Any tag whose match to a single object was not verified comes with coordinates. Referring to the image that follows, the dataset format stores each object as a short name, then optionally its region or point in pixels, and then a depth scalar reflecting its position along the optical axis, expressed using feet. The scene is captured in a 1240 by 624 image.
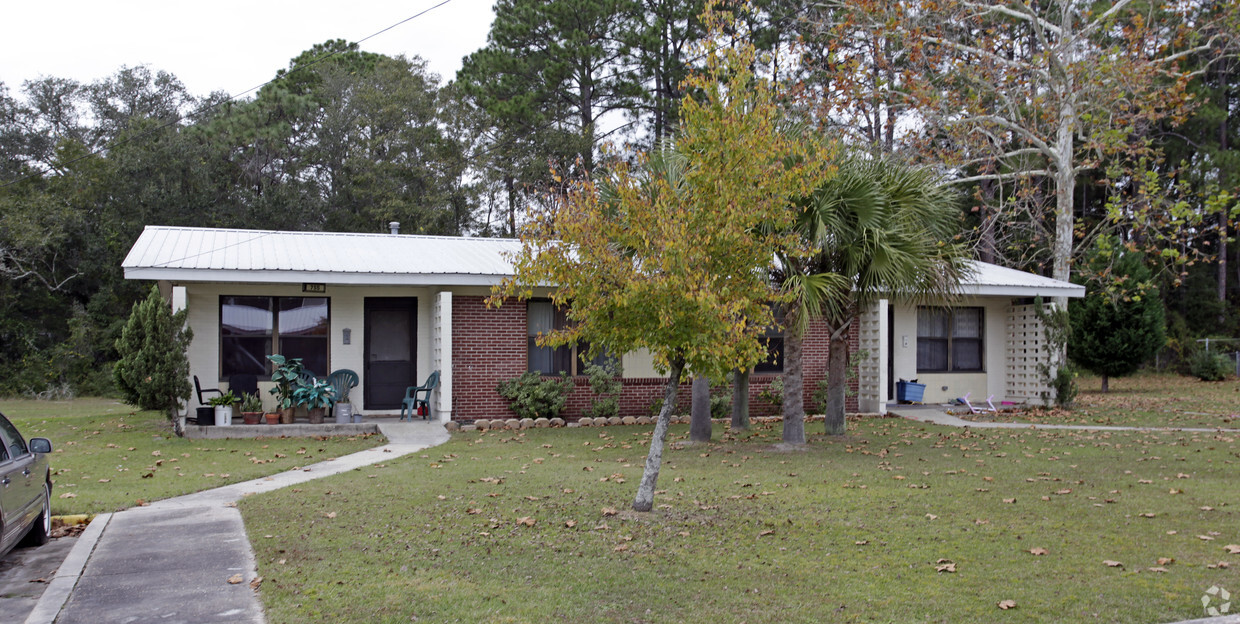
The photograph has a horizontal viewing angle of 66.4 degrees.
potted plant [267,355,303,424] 50.21
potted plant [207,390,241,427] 49.06
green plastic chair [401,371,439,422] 54.29
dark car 20.77
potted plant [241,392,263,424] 50.01
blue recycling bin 65.57
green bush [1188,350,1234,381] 90.79
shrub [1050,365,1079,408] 64.08
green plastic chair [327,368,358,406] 53.47
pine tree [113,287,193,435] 47.47
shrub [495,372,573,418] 54.49
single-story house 51.08
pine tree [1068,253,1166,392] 80.79
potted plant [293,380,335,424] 50.39
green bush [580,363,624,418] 56.65
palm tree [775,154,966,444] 41.47
